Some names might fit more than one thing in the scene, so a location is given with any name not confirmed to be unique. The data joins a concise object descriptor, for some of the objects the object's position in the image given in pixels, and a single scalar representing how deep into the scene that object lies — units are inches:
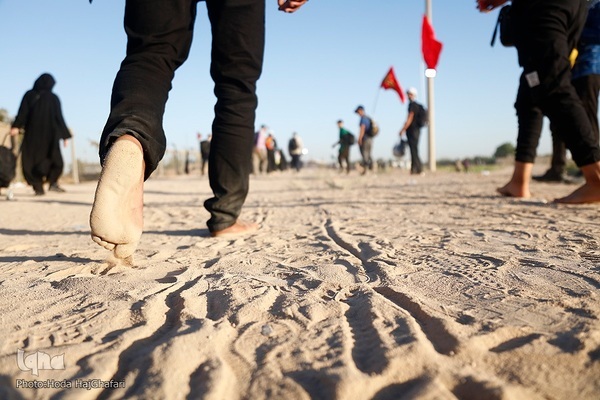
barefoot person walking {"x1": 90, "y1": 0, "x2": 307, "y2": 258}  49.5
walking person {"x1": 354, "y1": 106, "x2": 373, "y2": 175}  432.8
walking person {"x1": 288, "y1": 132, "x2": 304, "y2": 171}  708.5
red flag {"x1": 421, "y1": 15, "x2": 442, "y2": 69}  430.0
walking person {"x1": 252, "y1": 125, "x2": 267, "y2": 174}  542.0
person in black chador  230.4
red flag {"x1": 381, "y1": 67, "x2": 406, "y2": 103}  516.4
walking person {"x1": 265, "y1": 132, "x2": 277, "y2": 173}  672.9
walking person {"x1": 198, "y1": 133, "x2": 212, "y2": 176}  567.5
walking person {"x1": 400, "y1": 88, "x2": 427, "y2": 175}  358.3
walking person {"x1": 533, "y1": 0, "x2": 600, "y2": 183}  127.6
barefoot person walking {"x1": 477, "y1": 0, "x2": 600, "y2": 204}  101.2
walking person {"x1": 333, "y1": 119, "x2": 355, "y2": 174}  508.4
